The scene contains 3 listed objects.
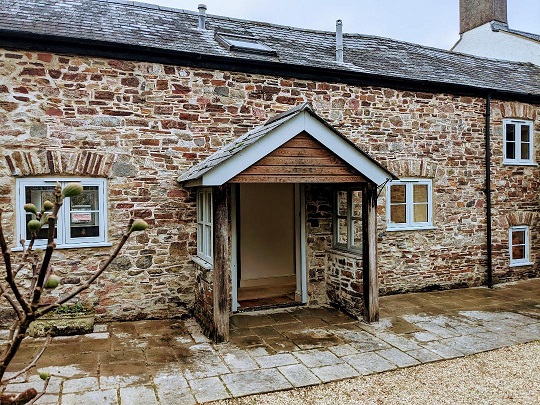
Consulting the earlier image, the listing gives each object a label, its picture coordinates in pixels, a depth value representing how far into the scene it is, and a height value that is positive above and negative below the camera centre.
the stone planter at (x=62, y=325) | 6.25 -1.87
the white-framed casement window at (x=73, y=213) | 6.50 -0.22
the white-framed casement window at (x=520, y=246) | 10.45 -1.25
